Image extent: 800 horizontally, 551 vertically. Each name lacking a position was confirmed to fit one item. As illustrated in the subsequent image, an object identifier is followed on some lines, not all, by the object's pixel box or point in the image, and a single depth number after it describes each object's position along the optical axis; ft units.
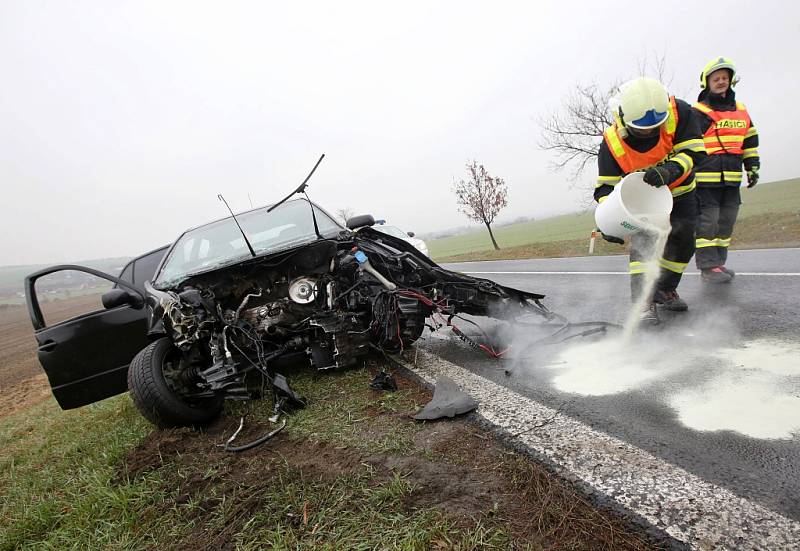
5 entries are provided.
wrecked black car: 9.59
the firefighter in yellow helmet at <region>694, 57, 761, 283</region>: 15.74
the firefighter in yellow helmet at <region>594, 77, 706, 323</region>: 10.60
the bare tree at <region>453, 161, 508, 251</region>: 72.43
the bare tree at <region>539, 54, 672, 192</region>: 50.26
